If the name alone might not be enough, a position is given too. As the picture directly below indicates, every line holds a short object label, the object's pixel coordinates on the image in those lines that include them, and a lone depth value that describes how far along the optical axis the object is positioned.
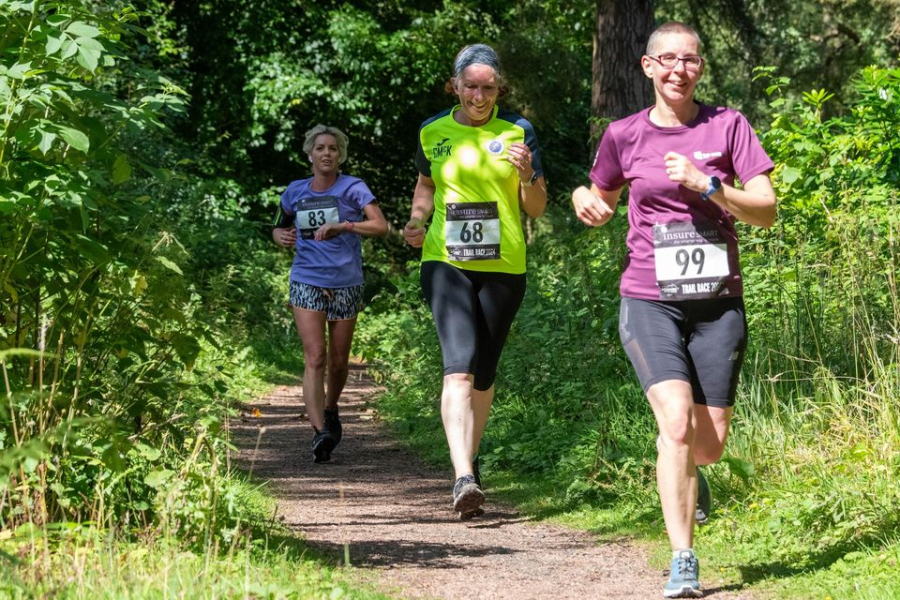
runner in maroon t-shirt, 8.85
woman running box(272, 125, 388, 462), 16.50
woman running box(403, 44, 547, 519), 11.87
